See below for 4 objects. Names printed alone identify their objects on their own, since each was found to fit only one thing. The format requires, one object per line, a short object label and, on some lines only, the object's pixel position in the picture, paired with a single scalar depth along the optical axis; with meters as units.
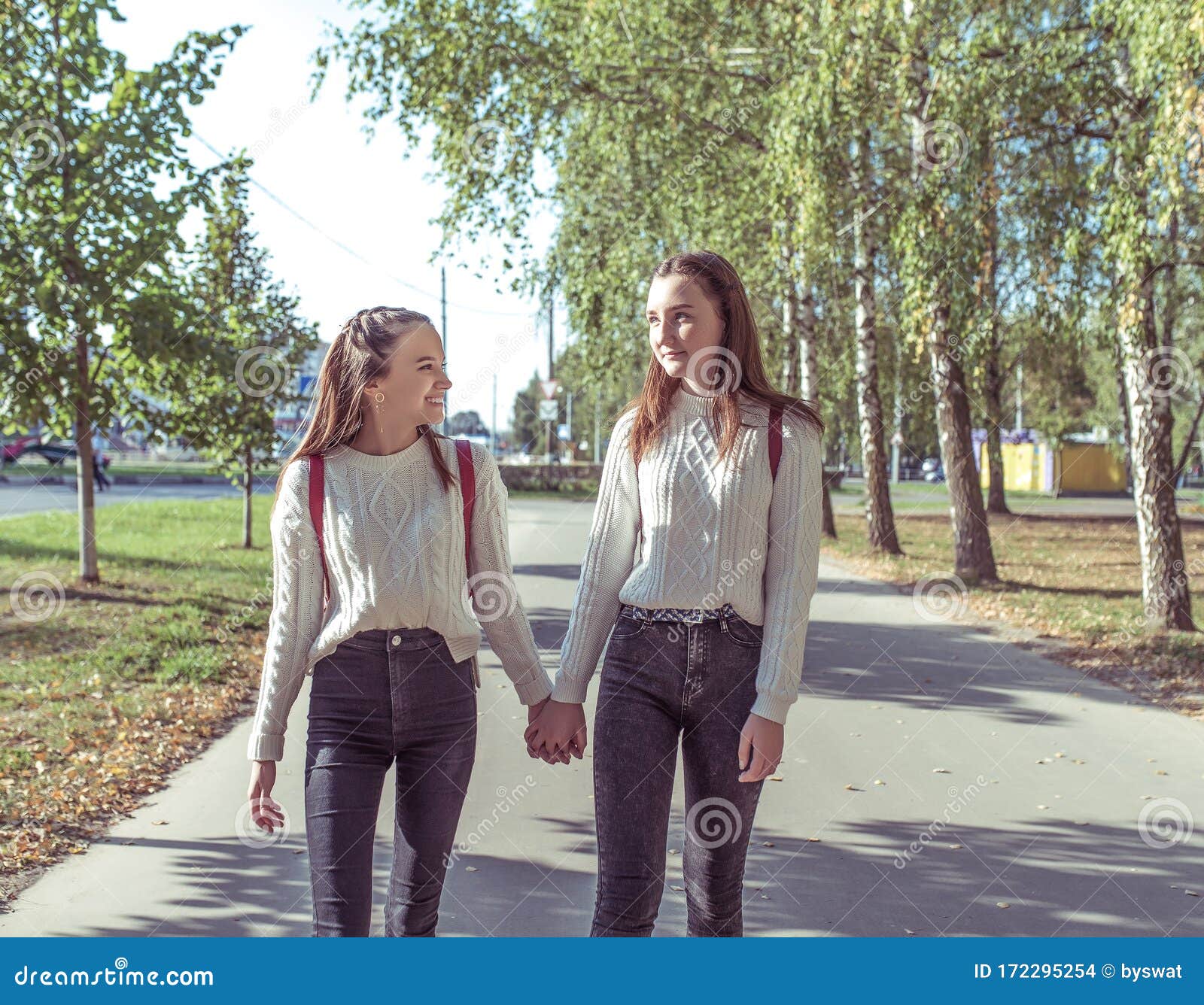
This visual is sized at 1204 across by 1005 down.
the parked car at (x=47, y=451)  44.96
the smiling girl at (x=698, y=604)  2.67
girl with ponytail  2.60
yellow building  52.31
